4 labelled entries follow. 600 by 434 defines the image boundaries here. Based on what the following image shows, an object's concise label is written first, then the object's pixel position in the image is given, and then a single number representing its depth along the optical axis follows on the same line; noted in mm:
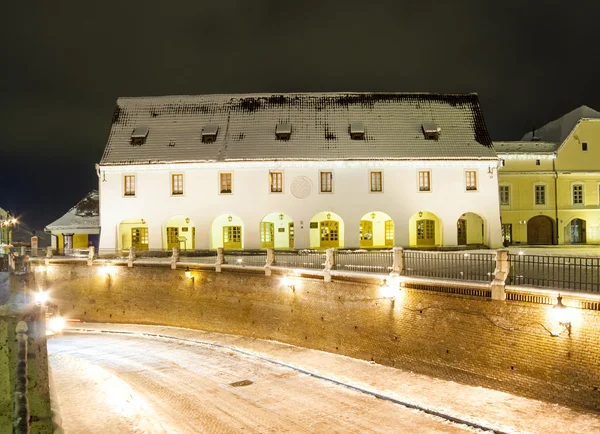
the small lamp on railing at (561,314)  11914
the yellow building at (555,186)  33125
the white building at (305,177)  29109
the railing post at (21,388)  4207
